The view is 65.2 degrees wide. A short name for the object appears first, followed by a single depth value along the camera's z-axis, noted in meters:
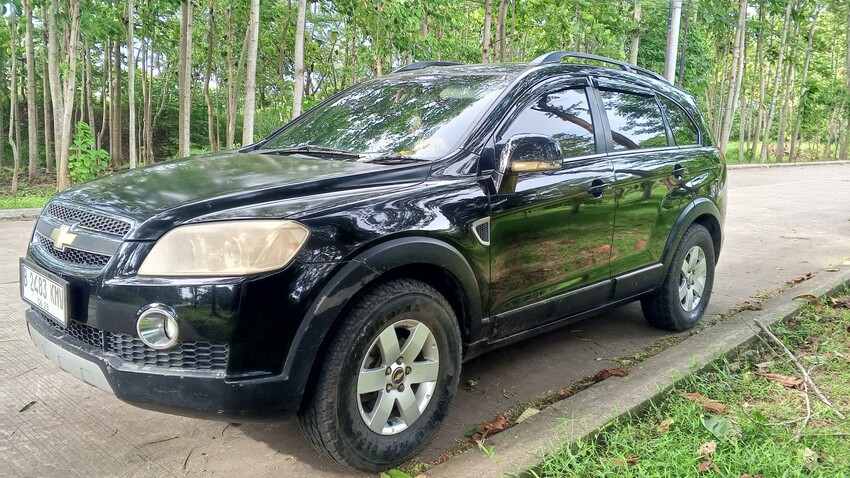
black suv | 2.27
